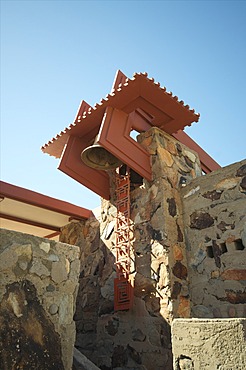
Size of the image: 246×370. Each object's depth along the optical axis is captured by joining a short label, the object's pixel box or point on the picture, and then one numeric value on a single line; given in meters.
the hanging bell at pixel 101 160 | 5.01
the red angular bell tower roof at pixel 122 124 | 4.57
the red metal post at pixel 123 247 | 4.51
